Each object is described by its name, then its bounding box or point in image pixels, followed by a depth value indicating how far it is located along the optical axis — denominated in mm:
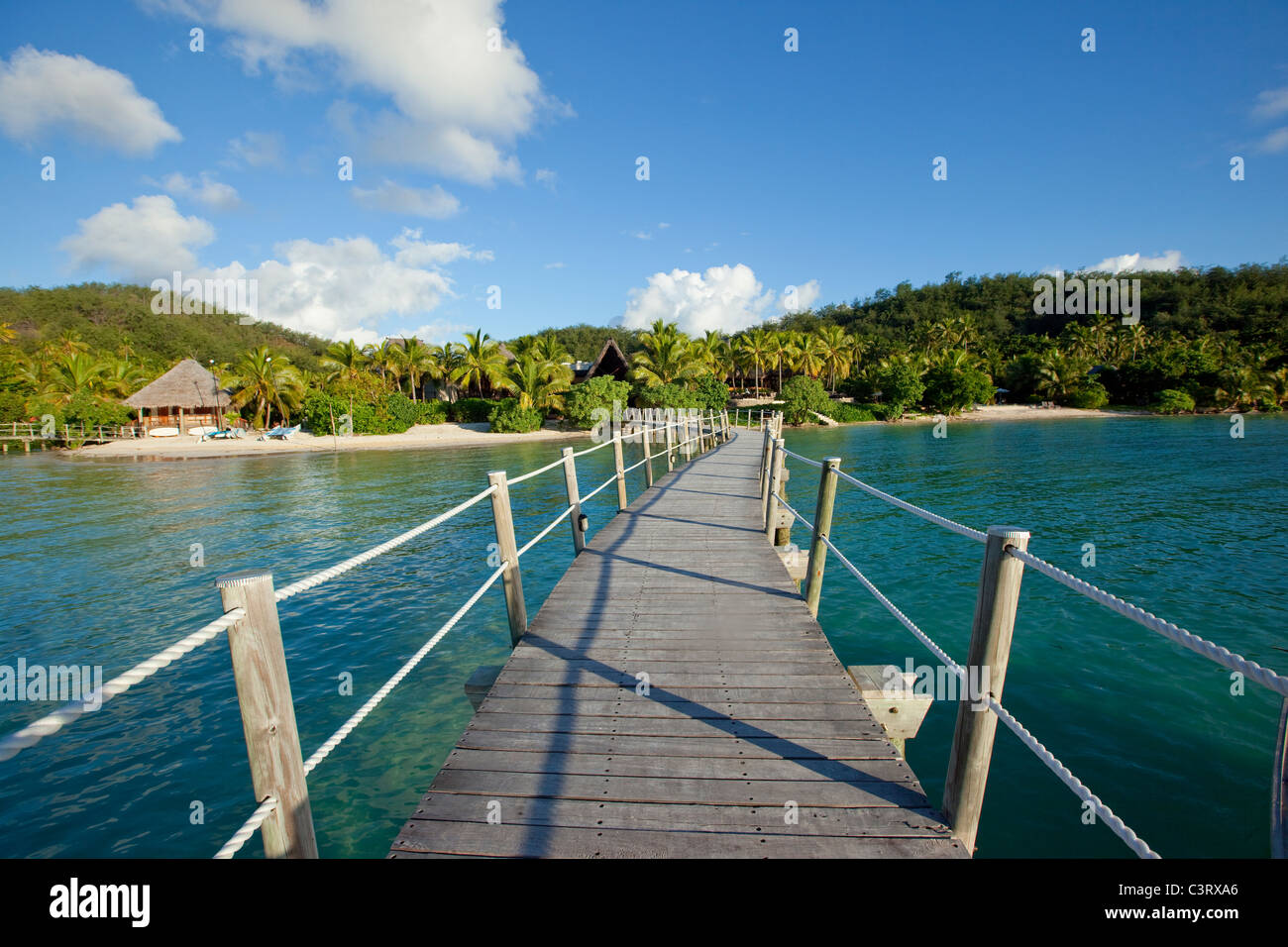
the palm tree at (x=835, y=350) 60281
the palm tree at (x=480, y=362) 42781
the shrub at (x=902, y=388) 53031
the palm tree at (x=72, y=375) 42062
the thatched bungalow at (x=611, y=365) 44719
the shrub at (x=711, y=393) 44500
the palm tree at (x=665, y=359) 42906
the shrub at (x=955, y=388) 53062
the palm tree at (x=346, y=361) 42219
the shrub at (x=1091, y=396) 55125
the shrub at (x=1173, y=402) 51500
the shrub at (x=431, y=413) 45125
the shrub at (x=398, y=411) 43125
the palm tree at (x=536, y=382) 42344
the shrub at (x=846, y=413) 52834
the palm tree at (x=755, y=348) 54875
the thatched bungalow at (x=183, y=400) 42375
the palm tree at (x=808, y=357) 56438
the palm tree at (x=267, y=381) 41188
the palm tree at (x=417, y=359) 44938
